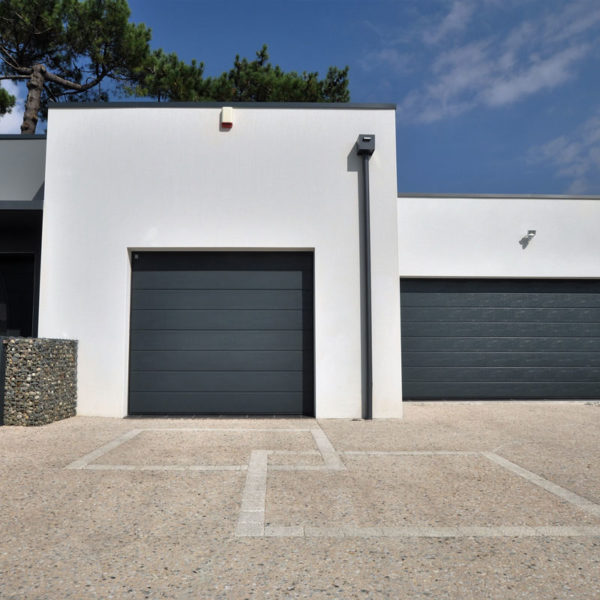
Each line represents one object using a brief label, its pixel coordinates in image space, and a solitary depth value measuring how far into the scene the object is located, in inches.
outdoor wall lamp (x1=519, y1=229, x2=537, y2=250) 343.0
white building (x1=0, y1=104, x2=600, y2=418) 265.3
